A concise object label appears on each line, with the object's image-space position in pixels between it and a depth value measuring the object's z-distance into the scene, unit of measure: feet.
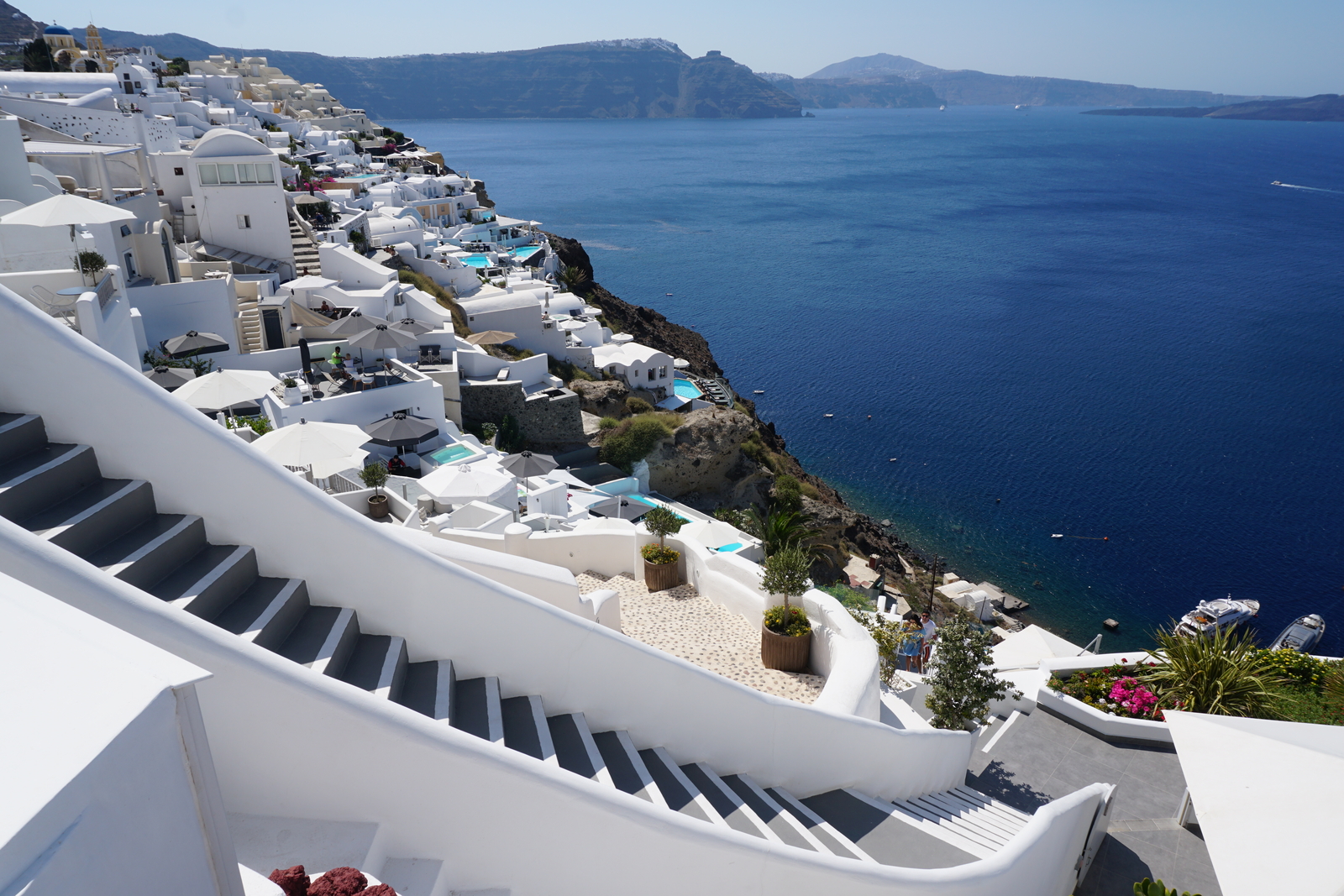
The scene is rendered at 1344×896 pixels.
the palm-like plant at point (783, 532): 48.60
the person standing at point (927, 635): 61.45
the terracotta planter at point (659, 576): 47.50
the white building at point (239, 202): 105.60
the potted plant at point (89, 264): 46.52
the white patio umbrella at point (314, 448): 60.03
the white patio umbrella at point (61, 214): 54.03
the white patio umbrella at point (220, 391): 66.85
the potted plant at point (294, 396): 76.54
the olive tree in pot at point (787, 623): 39.88
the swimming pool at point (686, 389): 155.84
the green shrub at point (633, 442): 112.06
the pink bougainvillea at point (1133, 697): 45.85
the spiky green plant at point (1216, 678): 41.63
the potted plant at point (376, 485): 54.85
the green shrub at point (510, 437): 105.81
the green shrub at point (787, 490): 114.83
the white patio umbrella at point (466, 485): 60.18
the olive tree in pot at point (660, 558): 47.42
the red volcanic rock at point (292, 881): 14.37
